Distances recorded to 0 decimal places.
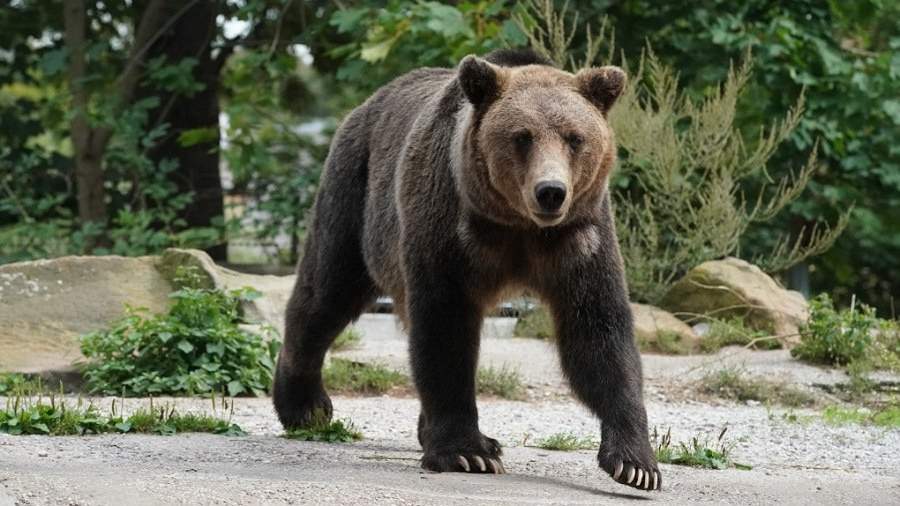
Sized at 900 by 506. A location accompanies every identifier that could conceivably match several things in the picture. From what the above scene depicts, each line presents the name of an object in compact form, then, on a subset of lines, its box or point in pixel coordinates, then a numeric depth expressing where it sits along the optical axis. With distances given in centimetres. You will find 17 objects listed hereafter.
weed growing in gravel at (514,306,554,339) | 1975
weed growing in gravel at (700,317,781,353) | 1883
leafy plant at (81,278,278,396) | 1509
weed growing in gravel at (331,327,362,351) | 1839
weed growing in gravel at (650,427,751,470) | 1155
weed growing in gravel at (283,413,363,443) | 1268
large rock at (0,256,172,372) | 1641
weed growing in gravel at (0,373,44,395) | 1392
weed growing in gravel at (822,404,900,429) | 1459
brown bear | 1000
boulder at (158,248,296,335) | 1709
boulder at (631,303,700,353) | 1904
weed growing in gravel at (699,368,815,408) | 1639
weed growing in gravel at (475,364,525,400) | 1662
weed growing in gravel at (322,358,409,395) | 1661
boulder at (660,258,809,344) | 1942
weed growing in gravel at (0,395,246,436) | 1171
